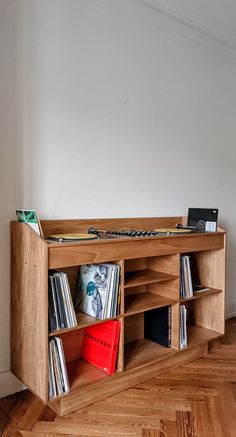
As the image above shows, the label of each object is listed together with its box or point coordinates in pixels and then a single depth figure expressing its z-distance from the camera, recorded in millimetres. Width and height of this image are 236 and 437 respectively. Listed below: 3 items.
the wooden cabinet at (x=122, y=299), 1595
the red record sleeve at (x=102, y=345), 1802
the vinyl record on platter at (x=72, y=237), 1682
